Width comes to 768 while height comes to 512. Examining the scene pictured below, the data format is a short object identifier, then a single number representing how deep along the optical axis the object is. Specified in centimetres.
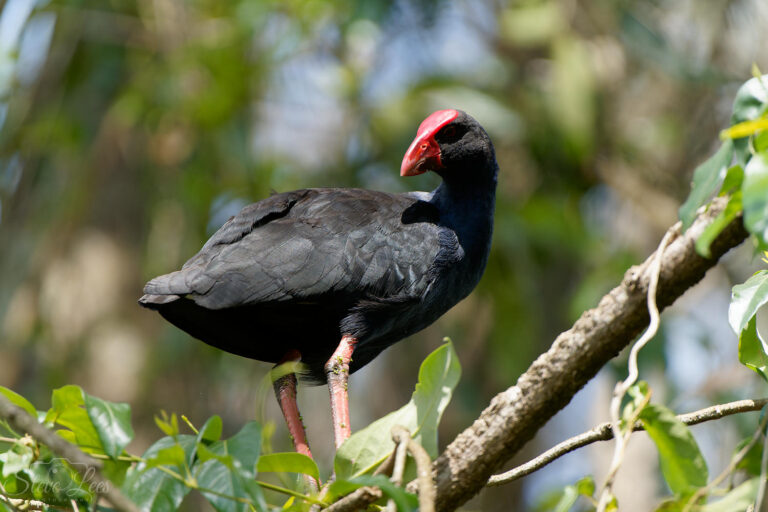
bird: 783
